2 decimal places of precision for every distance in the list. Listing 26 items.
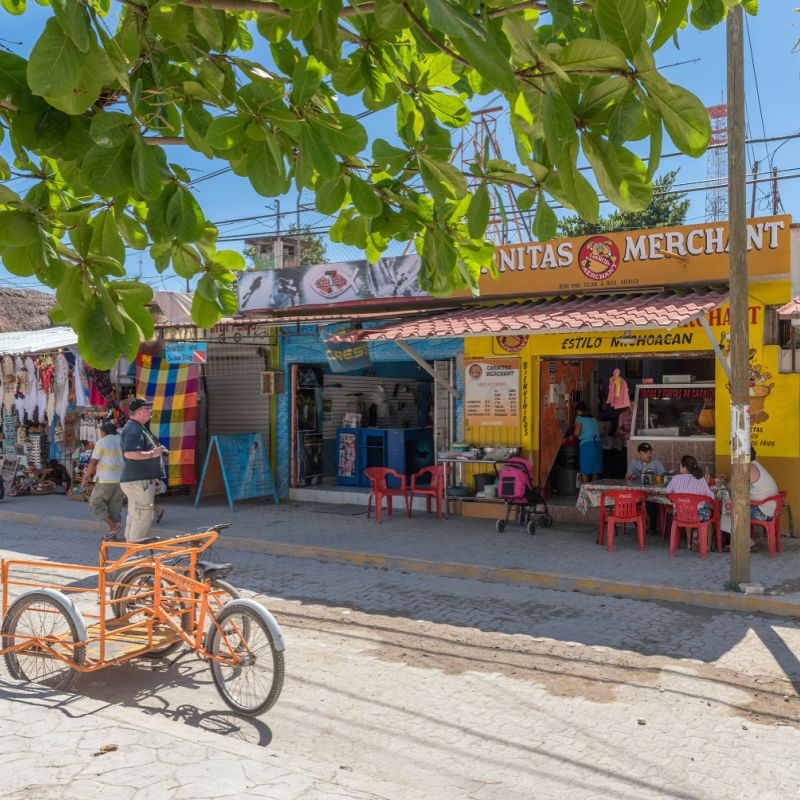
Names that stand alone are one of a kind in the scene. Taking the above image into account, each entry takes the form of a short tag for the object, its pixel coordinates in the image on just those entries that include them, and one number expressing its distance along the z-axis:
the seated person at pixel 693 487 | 10.14
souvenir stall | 16.16
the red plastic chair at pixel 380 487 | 13.44
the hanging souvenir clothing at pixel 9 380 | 17.72
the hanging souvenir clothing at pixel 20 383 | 17.39
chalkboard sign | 14.73
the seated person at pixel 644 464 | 11.55
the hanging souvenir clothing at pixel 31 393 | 17.22
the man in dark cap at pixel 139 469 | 9.87
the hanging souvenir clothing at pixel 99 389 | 15.86
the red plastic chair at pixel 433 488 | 13.42
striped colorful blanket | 15.22
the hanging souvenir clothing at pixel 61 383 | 16.48
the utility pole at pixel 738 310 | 8.26
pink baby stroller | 11.95
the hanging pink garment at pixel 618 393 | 12.56
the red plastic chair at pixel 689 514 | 10.12
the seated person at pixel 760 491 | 10.15
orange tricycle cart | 5.48
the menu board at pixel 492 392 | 13.31
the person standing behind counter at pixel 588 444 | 13.59
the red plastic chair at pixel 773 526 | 10.13
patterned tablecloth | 10.39
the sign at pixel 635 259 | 11.04
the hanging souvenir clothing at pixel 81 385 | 15.98
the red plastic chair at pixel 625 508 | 10.69
